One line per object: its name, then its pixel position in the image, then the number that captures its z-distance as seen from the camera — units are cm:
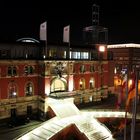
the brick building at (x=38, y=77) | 5294
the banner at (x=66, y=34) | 5887
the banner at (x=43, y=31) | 5398
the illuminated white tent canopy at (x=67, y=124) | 4503
